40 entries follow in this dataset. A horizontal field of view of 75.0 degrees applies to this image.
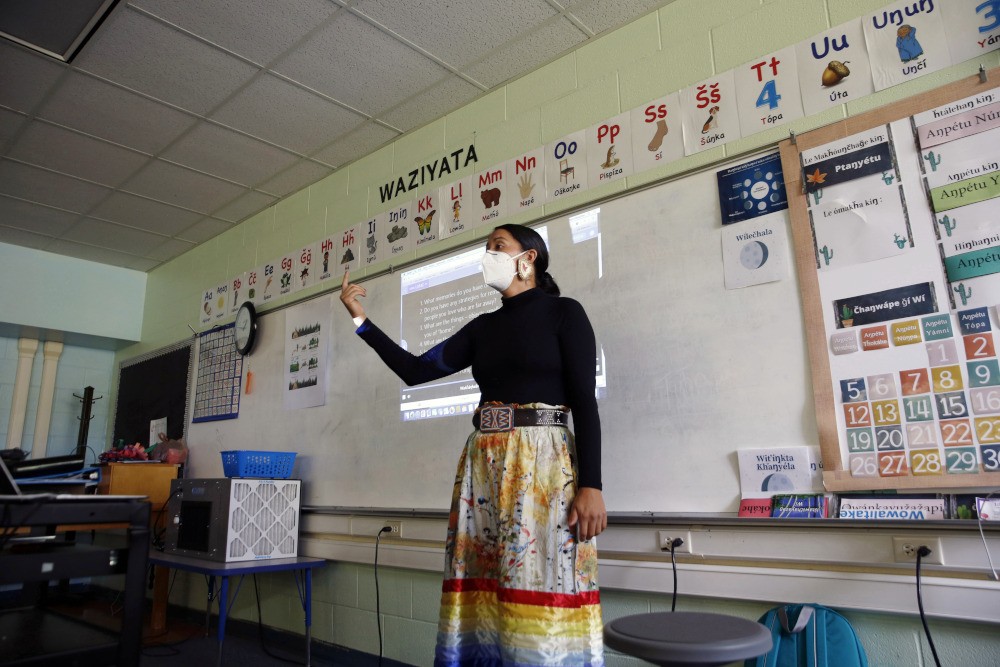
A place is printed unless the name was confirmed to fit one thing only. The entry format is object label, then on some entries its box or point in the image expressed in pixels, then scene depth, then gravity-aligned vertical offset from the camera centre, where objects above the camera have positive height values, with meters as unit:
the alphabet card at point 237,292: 4.35 +1.28
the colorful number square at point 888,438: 1.72 +0.09
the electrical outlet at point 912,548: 1.60 -0.18
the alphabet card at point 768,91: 2.08 +1.23
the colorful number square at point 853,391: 1.80 +0.23
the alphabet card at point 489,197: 2.89 +1.26
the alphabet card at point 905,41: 1.82 +1.21
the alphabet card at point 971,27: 1.73 +1.17
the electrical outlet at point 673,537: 2.02 -0.19
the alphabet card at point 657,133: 2.34 +1.23
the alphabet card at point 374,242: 3.43 +1.26
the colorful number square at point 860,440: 1.76 +0.09
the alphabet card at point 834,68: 1.95 +1.22
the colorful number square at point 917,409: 1.70 +0.16
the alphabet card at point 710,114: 2.21 +1.23
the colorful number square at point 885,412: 1.74 +0.16
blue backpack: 1.65 -0.42
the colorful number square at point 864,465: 1.74 +0.02
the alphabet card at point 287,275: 3.96 +1.26
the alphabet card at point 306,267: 3.83 +1.27
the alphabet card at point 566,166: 2.61 +1.25
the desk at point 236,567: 2.78 -0.36
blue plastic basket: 3.21 +0.11
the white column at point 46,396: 5.17 +0.74
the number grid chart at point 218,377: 4.23 +0.72
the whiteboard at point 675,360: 1.98 +0.37
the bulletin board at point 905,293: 1.65 +0.48
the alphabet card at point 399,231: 3.30 +1.27
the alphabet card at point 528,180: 2.75 +1.26
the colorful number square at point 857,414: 1.78 +0.16
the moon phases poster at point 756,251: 2.01 +0.70
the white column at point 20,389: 5.04 +0.78
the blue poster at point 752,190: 2.05 +0.90
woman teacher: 1.55 -0.05
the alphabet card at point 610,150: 2.47 +1.24
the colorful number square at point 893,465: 1.70 +0.02
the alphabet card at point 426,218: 3.19 +1.28
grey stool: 1.24 -0.31
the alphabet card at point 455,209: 3.04 +1.26
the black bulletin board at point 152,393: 4.70 +0.72
